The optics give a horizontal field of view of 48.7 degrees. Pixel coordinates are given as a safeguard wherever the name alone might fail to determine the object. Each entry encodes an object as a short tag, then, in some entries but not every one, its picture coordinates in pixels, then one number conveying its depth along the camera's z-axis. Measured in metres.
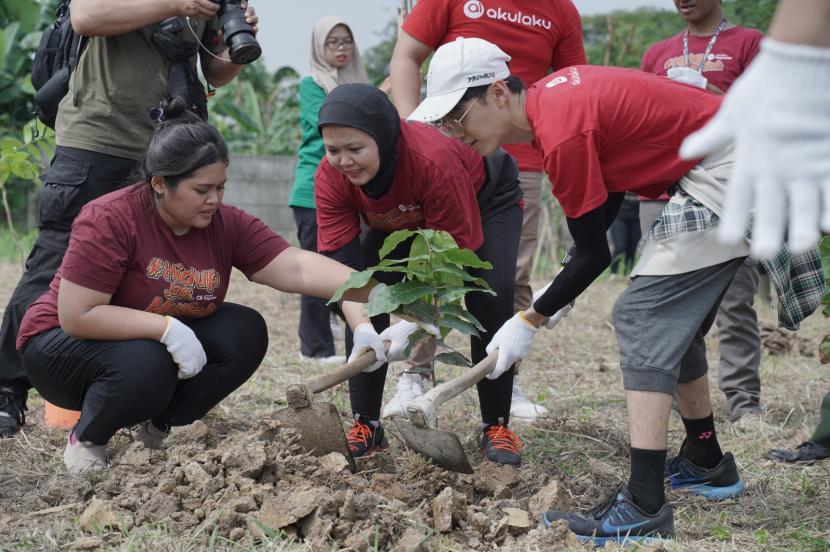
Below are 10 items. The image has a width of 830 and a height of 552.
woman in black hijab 2.69
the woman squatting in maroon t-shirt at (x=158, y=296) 2.65
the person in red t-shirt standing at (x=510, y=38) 3.55
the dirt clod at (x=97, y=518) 2.26
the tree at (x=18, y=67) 11.03
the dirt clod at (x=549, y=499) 2.49
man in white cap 2.27
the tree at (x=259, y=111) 10.86
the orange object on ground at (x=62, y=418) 3.25
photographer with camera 3.04
